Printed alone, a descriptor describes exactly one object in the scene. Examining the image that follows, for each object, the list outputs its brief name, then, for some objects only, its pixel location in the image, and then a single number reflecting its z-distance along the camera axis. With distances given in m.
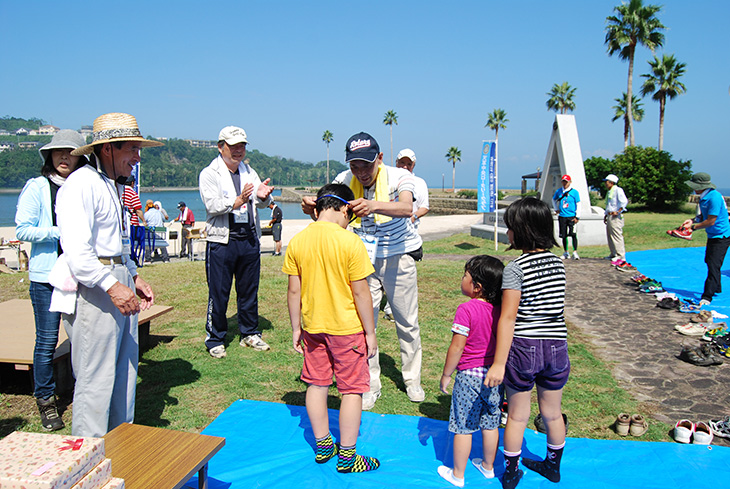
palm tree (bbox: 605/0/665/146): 34.69
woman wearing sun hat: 3.57
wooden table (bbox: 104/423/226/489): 2.16
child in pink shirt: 2.77
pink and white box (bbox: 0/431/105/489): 1.62
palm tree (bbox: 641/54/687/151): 38.78
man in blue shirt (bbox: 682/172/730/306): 7.01
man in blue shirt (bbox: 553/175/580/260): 11.44
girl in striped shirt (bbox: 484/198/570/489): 2.63
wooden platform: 4.02
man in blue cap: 3.80
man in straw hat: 2.57
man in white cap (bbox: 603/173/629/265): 10.57
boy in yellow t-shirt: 2.85
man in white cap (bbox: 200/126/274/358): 4.88
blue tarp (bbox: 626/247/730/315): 8.06
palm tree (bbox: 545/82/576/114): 54.22
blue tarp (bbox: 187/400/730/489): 2.92
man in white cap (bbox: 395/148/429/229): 6.51
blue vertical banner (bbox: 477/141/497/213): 15.24
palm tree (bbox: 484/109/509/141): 70.88
